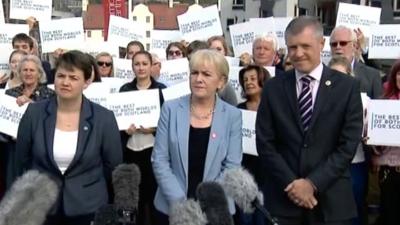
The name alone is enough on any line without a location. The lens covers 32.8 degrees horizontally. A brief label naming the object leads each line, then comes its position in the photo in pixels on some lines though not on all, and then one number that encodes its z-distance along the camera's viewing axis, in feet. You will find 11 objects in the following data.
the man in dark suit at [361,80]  20.10
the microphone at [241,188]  11.16
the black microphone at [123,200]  10.83
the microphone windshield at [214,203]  9.98
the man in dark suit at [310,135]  13.84
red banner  47.19
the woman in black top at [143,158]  22.36
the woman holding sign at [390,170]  19.58
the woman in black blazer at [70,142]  14.84
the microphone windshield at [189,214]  10.08
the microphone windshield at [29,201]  9.14
